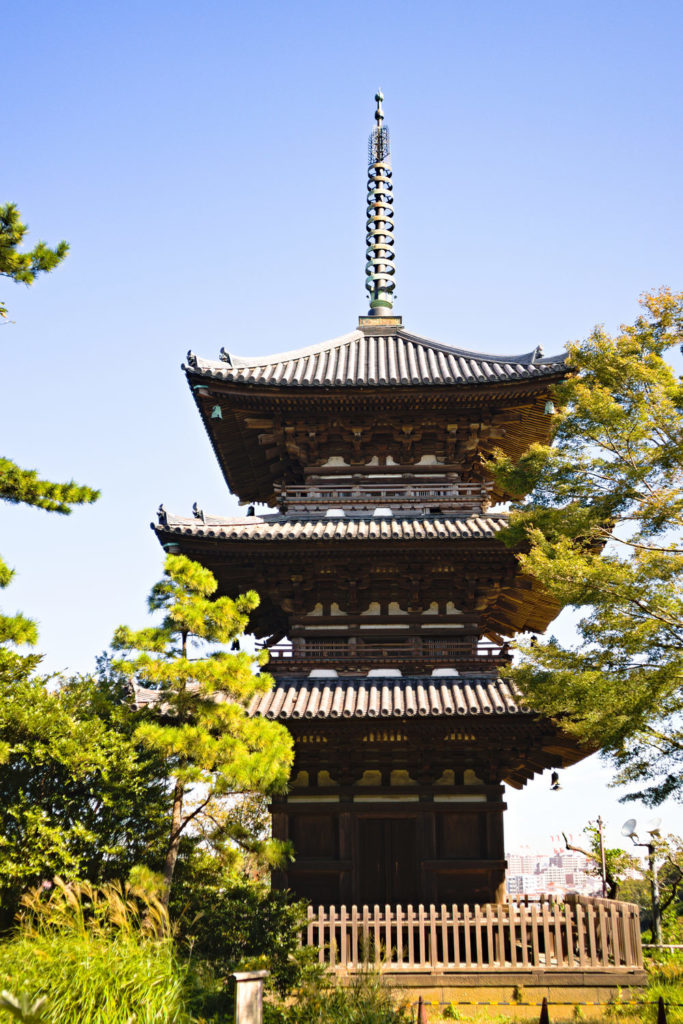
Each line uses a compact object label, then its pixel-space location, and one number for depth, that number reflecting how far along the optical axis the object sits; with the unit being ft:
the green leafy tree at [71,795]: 48.52
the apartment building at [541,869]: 474.86
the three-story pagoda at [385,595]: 52.54
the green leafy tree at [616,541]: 40.81
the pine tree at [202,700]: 42.73
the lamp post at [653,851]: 84.84
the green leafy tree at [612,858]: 98.02
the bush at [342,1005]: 35.73
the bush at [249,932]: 42.42
